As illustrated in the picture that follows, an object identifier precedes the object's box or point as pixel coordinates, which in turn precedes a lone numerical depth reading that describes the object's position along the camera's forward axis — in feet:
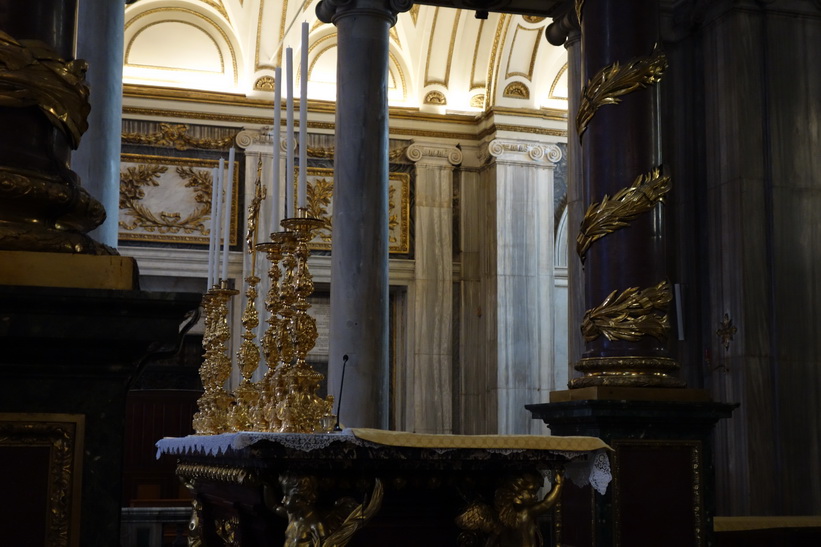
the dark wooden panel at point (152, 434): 43.29
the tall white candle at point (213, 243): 20.36
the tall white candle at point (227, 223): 19.03
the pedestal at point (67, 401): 9.21
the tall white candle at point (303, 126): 14.35
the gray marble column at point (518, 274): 48.34
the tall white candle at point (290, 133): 15.09
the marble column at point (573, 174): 33.40
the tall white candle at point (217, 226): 20.10
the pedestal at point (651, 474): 20.36
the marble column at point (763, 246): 28.96
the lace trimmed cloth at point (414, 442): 12.83
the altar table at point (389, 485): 13.14
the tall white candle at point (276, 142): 15.34
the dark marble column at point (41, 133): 9.86
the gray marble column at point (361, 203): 31.94
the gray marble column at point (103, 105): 27.86
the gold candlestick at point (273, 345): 15.05
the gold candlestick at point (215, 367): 19.71
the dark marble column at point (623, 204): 21.77
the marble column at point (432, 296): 48.34
